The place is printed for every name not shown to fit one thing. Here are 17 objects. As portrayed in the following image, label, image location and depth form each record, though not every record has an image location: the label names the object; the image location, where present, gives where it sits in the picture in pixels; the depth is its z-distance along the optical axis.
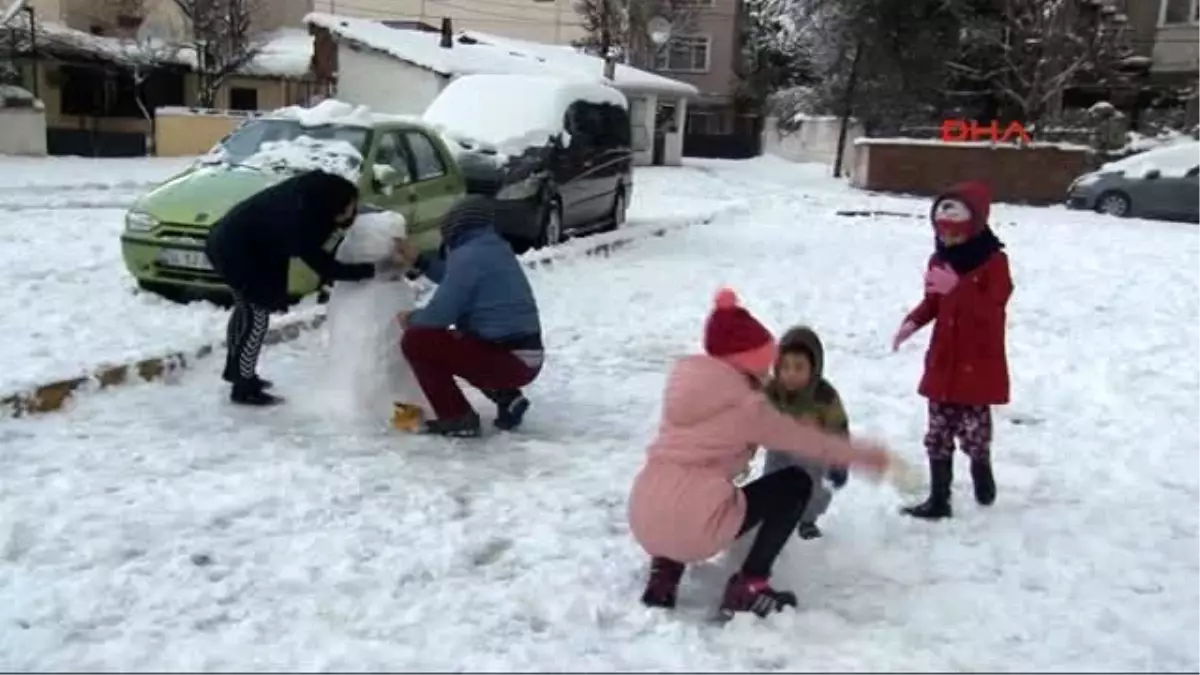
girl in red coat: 5.31
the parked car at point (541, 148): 13.36
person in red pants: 6.25
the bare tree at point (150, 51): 35.22
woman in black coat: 6.58
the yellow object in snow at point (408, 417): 6.40
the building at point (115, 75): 33.47
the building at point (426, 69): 33.66
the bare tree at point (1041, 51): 32.59
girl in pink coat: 4.06
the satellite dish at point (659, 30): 44.31
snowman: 6.52
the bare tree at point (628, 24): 45.23
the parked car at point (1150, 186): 22.66
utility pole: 34.44
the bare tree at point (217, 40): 34.41
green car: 9.30
